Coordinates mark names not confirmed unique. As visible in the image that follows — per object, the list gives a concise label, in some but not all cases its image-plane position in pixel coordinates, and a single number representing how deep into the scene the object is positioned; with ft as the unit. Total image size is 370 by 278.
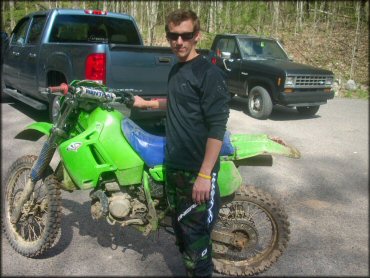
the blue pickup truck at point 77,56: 19.12
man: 7.06
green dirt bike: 8.82
